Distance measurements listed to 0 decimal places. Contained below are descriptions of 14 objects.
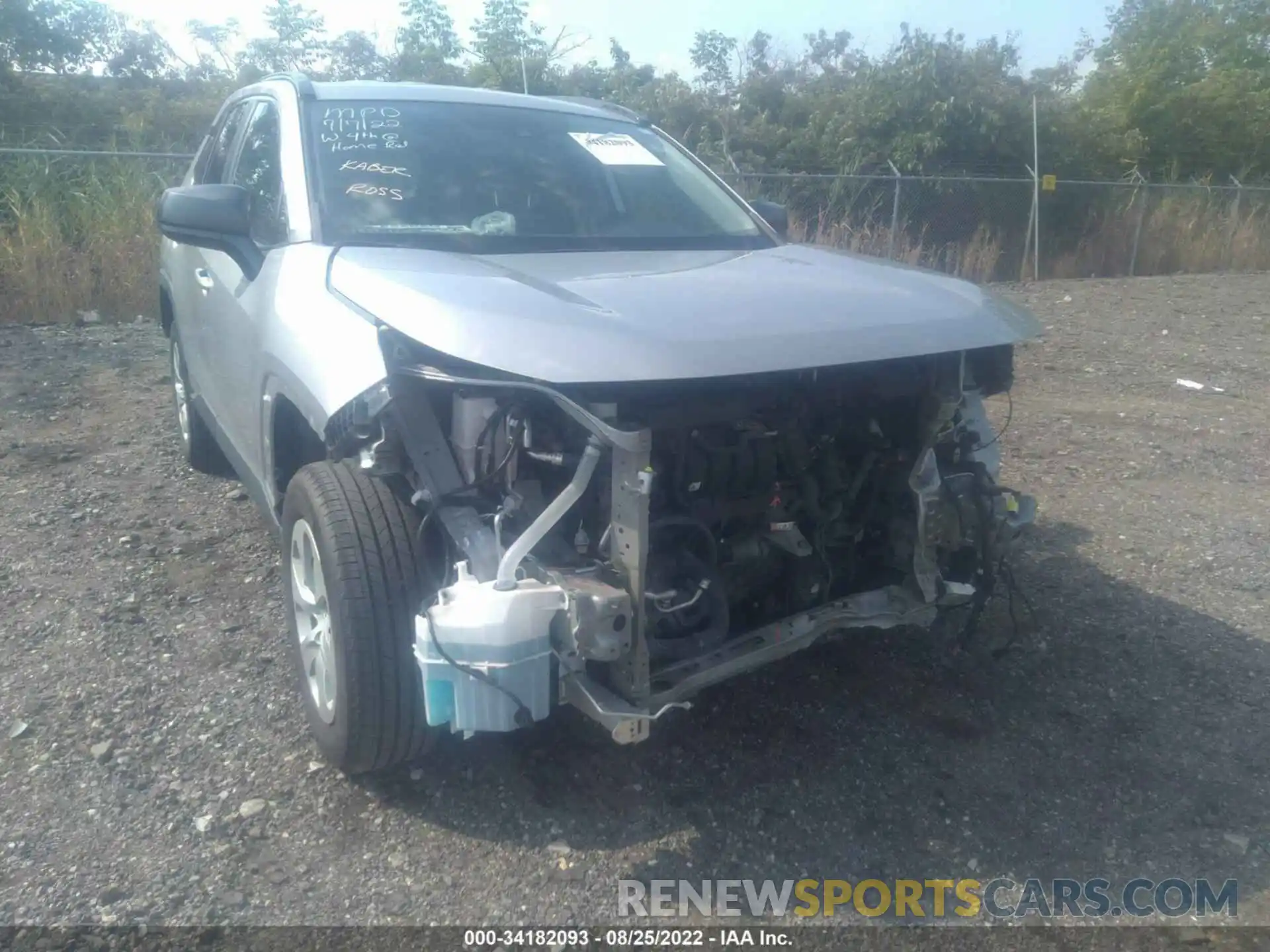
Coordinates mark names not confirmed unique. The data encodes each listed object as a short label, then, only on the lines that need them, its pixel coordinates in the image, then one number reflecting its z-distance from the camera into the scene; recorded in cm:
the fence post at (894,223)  1362
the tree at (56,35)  2009
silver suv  242
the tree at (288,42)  2622
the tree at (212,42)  2348
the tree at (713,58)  2258
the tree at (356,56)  2512
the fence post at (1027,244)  1616
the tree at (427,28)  2702
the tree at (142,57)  2250
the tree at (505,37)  2230
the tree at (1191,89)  2320
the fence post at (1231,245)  1828
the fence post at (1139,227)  1734
